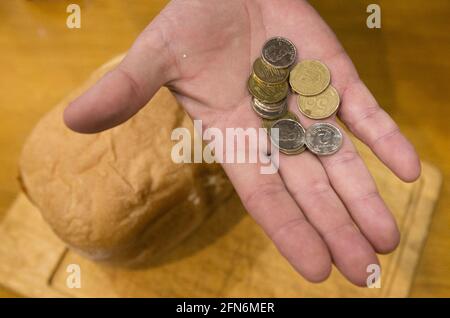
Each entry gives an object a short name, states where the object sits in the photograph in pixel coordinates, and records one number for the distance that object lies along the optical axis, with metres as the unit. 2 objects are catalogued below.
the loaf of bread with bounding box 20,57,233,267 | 0.45
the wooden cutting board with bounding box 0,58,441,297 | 0.51
